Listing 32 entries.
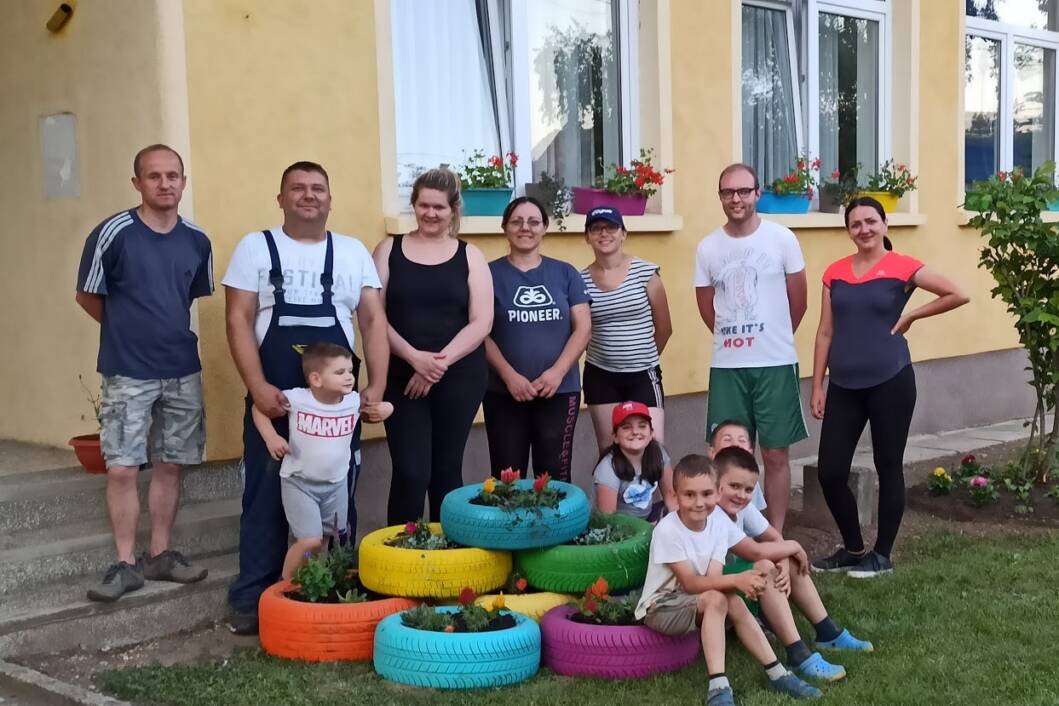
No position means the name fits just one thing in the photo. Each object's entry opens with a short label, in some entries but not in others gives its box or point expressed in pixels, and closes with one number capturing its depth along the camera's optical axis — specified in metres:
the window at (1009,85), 11.28
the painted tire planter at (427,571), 4.90
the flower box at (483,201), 7.22
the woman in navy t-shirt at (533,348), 5.80
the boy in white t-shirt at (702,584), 4.38
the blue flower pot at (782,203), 9.09
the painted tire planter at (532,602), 4.89
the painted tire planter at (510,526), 4.94
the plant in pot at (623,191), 7.86
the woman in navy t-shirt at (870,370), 6.04
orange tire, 4.83
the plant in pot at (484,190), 7.21
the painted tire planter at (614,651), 4.60
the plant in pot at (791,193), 9.03
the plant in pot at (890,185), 9.91
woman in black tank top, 5.51
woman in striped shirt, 6.11
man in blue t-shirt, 5.20
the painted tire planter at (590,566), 4.96
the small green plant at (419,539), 5.11
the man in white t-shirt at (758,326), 6.14
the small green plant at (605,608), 4.75
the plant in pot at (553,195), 7.59
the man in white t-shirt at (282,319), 5.16
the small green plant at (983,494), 7.48
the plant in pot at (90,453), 5.70
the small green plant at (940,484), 7.75
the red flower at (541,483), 5.11
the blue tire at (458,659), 4.52
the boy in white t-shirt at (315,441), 5.03
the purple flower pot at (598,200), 7.88
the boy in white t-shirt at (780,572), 4.57
